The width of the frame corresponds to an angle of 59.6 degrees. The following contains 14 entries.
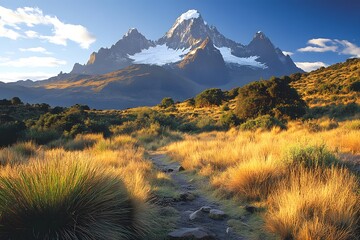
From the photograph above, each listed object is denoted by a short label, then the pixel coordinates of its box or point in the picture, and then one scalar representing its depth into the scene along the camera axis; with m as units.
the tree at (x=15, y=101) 49.43
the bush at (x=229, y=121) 27.23
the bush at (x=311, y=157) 6.86
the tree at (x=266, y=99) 28.89
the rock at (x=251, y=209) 5.87
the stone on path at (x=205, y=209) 6.07
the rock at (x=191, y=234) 4.55
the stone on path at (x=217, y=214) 5.71
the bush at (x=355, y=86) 32.94
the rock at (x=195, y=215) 5.63
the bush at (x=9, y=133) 16.77
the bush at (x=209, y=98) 51.19
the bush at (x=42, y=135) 17.84
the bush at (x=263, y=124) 19.06
